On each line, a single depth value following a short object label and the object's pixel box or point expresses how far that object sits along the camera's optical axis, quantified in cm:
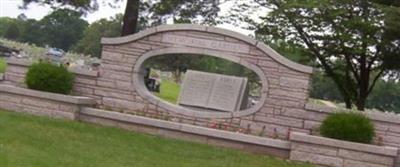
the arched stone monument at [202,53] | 1069
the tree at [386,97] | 3117
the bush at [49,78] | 1109
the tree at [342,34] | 1567
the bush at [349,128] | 962
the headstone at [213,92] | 1184
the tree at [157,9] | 1549
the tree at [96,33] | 3891
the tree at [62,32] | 5766
